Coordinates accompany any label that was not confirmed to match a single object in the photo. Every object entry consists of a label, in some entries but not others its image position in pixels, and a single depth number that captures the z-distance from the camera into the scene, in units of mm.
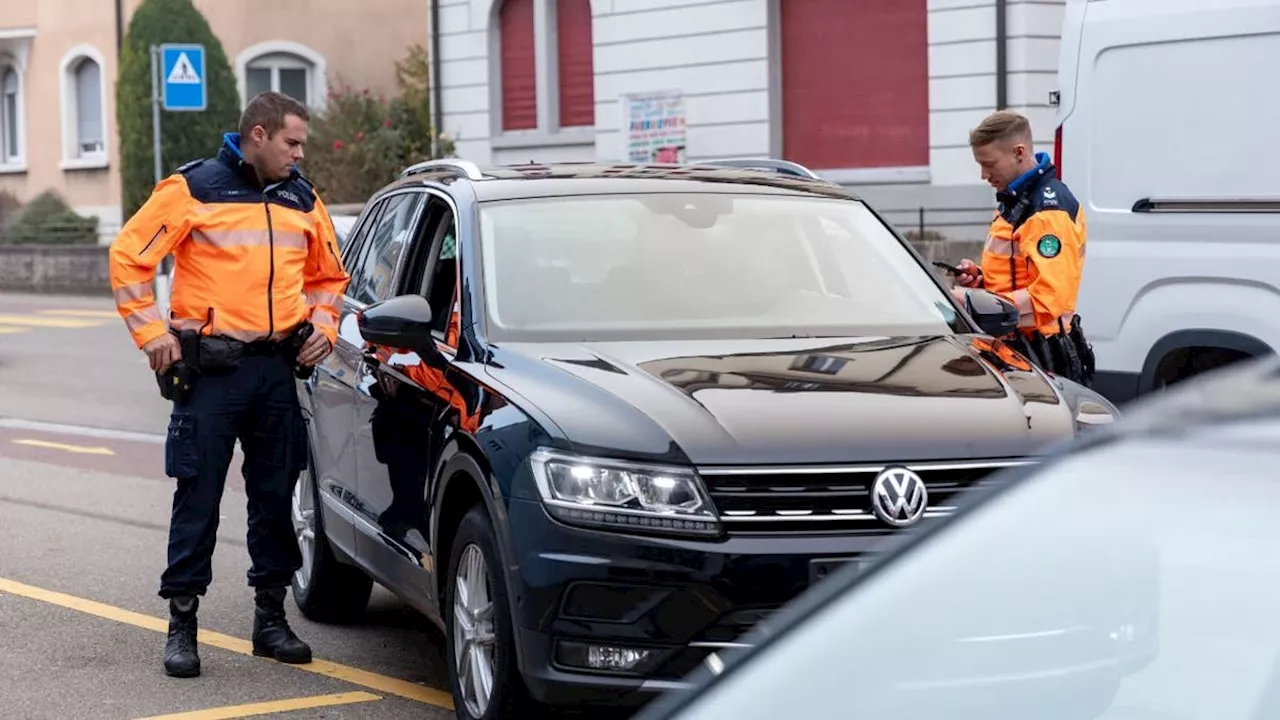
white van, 8461
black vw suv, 5148
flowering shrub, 30375
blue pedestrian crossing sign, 24359
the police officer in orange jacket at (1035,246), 7559
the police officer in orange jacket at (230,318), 6801
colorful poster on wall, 19656
